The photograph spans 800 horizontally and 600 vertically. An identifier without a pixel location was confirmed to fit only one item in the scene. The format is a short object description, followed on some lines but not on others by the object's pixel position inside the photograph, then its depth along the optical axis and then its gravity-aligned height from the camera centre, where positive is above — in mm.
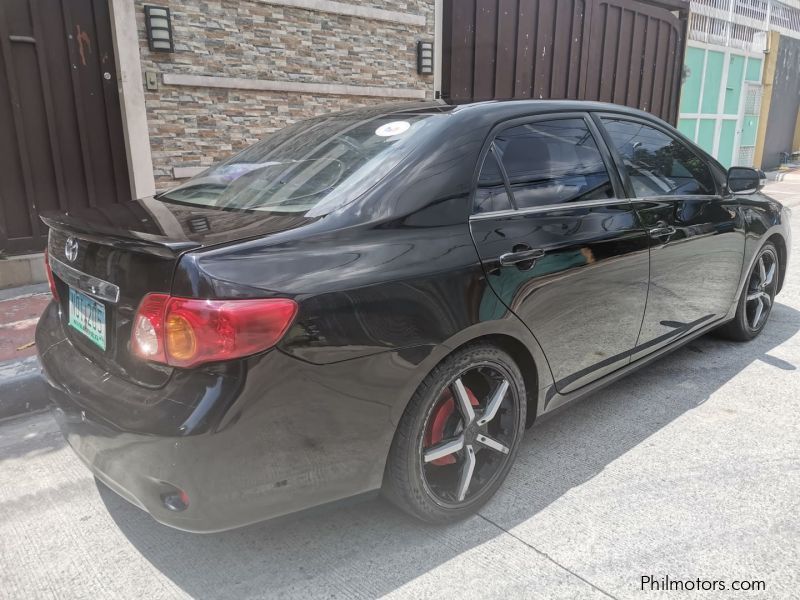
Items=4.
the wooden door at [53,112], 5406 -92
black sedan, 1819 -682
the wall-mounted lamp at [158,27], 5930 +677
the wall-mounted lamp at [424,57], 8297 +549
